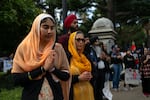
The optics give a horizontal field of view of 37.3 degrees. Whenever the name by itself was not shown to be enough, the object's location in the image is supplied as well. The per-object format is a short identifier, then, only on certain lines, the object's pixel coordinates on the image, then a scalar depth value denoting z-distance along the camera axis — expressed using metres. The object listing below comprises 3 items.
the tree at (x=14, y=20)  9.52
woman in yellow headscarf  2.39
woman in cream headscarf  1.80
